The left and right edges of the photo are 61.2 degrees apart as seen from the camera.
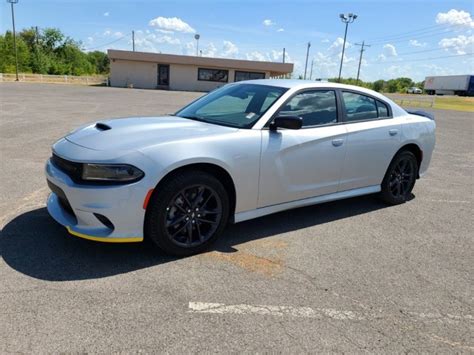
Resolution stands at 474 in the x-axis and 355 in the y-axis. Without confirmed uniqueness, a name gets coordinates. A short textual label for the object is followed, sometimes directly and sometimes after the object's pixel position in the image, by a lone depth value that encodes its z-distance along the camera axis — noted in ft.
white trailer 231.50
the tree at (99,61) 314.55
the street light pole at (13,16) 134.82
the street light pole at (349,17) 174.70
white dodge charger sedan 10.79
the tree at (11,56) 177.02
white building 135.54
